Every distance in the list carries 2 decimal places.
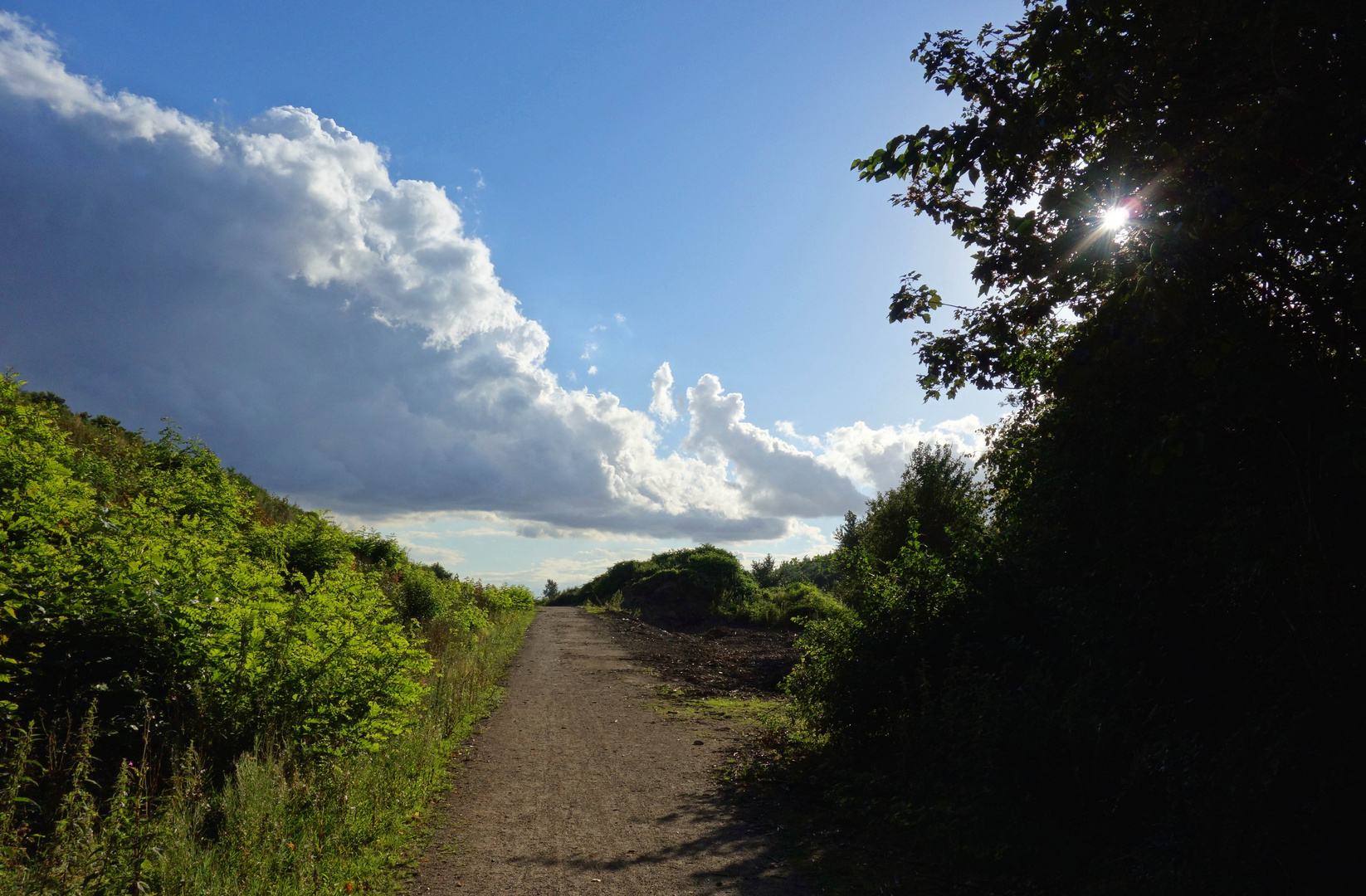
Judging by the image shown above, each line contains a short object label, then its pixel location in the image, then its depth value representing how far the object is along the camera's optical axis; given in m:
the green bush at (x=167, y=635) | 4.65
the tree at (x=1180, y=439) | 3.45
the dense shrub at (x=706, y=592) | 27.23
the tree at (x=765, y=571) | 46.44
